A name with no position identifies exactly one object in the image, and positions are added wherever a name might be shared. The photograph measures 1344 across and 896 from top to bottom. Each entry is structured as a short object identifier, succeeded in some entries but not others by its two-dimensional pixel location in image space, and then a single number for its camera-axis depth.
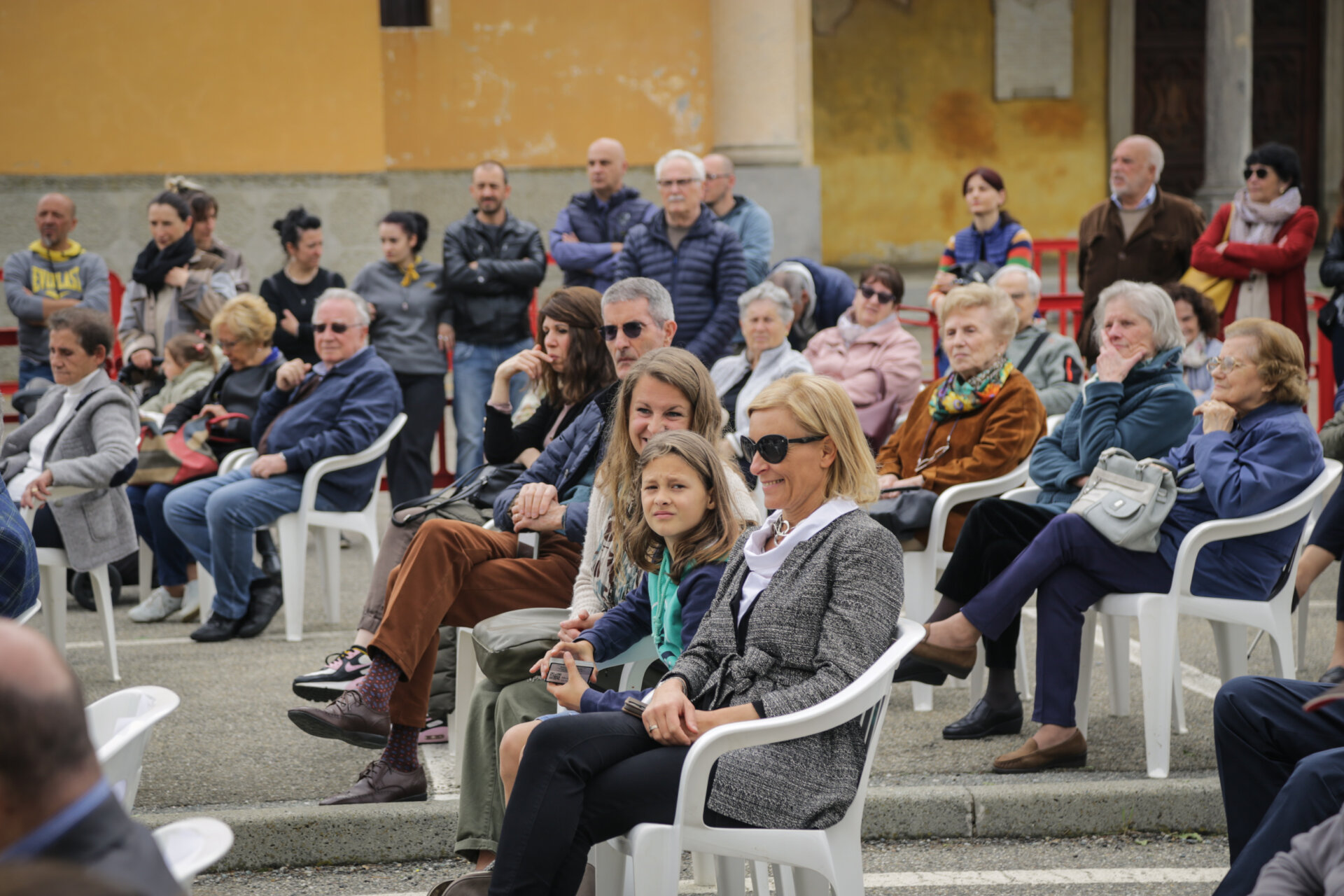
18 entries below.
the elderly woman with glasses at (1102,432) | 9.46
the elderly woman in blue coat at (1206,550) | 8.70
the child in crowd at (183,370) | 15.06
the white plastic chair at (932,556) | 10.29
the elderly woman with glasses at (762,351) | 12.70
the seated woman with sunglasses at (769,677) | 5.81
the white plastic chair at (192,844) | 3.87
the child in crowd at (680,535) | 6.82
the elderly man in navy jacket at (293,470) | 12.63
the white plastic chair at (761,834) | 5.74
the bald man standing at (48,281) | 16.98
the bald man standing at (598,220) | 16.55
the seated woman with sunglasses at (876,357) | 13.16
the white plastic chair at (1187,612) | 8.56
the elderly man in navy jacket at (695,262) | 14.25
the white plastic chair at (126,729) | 4.90
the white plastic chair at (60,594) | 11.23
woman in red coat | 14.58
